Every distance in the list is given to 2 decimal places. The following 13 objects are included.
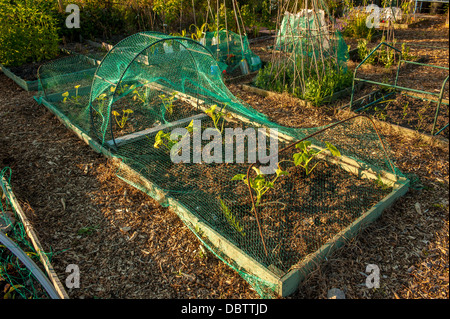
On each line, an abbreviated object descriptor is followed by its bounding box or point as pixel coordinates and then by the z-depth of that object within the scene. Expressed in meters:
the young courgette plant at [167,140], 4.19
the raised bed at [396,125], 4.54
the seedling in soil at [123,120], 5.29
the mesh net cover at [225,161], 3.25
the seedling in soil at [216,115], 4.65
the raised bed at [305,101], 5.86
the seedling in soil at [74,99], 6.06
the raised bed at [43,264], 2.70
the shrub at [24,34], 7.61
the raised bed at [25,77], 7.29
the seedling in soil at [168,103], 5.56
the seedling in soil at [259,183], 3.41
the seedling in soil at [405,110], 5.28
